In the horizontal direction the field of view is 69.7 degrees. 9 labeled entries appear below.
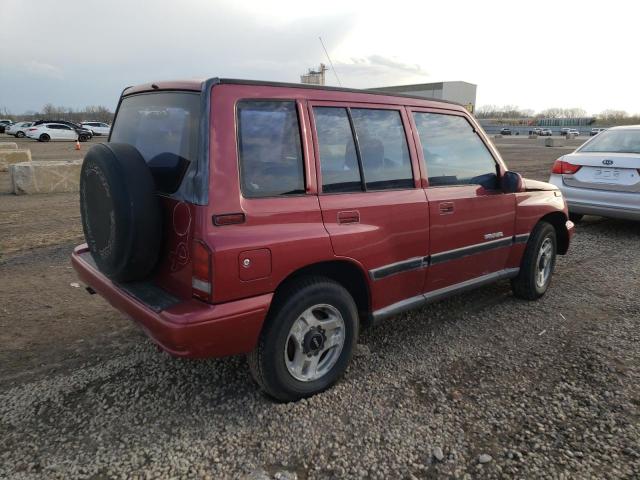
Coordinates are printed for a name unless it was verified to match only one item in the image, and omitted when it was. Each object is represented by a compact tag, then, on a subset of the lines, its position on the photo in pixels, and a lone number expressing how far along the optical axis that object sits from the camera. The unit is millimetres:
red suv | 2408
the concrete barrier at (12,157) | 15266
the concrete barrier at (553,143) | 37219
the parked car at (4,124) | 46906
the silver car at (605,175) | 6520
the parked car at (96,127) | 42219
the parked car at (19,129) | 38728
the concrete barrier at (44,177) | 10359
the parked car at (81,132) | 36406
